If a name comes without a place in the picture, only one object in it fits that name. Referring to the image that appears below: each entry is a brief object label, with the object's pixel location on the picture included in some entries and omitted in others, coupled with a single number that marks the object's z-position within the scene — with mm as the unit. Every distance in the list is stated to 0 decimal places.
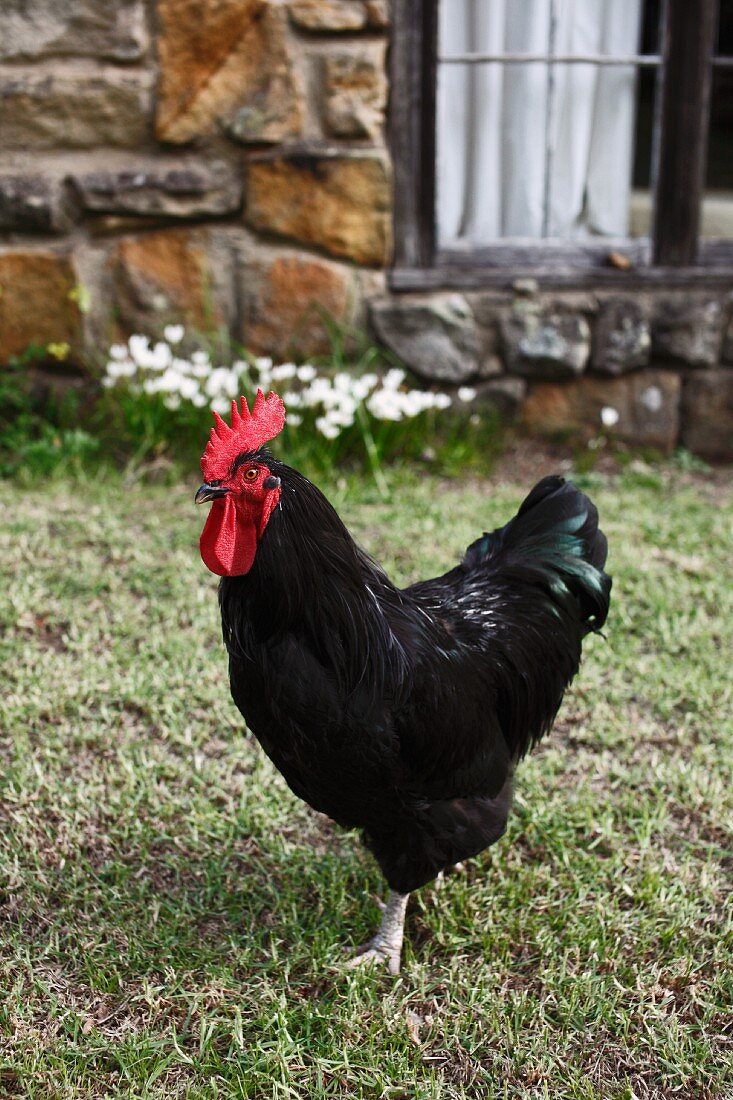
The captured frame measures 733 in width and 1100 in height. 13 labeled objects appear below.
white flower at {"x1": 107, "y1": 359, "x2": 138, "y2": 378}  5348
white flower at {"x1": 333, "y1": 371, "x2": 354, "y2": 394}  5367
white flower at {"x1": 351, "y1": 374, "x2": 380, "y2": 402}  5383
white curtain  5832
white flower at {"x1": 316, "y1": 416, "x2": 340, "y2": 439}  5223
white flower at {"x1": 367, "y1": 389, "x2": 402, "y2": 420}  5336
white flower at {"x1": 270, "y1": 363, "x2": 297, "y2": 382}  5379
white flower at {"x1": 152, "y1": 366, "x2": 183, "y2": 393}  5172
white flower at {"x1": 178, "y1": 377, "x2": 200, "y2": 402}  5242
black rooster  2133
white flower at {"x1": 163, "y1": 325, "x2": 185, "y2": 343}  5449
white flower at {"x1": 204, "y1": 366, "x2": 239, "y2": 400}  5258
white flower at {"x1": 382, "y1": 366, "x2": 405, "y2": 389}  5477
